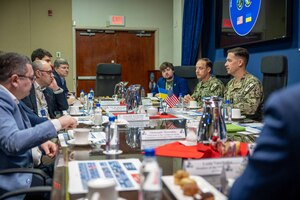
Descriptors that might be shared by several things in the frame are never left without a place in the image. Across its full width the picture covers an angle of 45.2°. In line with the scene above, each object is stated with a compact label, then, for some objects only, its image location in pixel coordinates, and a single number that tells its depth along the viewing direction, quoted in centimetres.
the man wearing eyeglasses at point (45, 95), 278
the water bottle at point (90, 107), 310
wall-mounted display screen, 383
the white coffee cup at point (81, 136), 173
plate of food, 97
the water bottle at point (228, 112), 254
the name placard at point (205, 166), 110
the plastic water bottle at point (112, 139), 158
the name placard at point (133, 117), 246
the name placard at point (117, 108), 306
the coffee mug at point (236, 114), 254
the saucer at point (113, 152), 153
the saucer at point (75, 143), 171
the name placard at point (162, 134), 175
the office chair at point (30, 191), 128
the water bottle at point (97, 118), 233
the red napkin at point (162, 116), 271
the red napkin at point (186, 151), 146
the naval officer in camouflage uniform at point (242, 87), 310
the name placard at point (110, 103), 359
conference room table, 103
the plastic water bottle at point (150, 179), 85
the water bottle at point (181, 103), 343
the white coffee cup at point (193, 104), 334
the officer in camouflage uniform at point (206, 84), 412
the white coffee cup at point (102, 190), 85
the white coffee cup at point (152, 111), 278
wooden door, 722
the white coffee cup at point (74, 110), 303
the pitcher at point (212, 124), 168
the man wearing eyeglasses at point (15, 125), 153
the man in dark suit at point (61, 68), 481
